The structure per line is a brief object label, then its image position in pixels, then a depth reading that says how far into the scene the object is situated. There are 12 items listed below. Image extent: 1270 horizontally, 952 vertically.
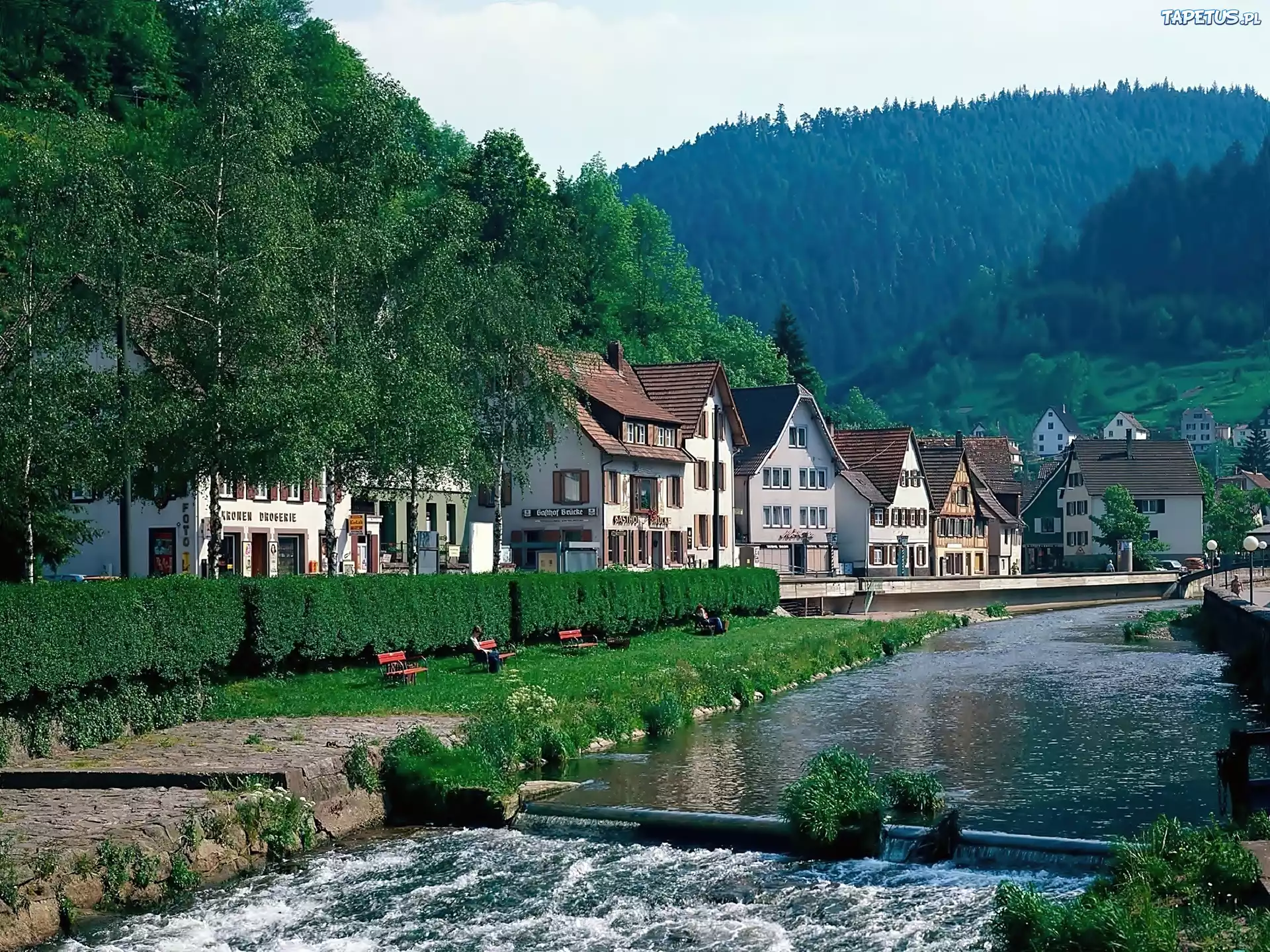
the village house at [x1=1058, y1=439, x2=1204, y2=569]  135.88
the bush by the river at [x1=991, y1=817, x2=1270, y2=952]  15.06
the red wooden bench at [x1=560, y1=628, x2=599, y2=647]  48.16
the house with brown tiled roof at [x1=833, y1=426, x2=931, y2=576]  103.12
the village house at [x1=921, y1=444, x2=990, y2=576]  113.94
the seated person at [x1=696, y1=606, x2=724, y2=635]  58.19
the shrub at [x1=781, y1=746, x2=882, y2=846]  22.98
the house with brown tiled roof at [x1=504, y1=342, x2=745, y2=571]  74.00
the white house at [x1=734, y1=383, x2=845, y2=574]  95.19
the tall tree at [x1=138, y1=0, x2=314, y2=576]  37.41
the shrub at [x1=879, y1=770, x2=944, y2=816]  25.41
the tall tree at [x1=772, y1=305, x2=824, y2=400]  139.50
